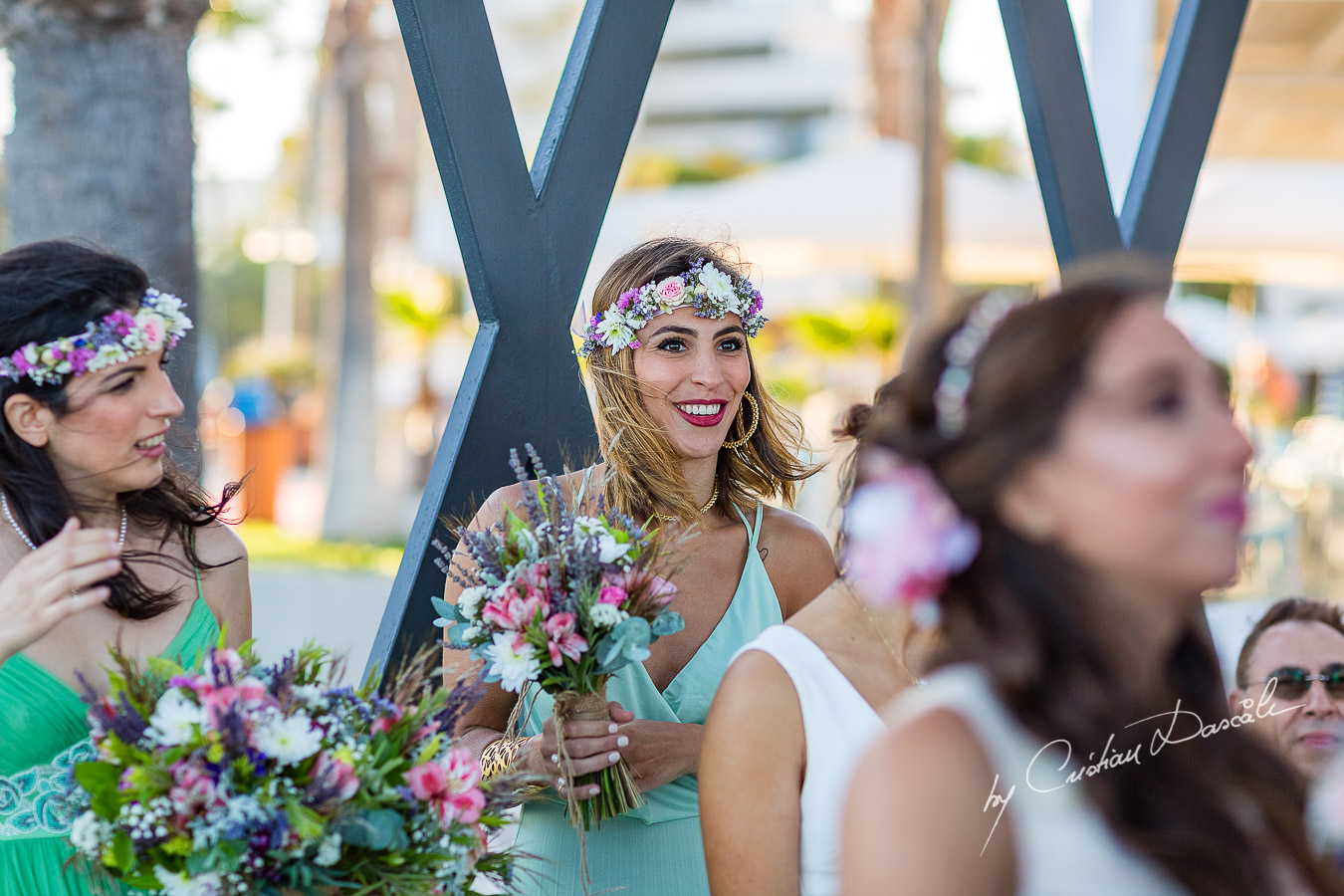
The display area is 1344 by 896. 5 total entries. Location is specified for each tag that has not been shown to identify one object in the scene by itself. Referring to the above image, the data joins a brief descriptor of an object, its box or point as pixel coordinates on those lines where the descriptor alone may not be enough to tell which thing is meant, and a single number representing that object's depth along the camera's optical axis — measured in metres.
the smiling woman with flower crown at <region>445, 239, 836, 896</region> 2.88
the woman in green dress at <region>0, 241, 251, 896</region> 2.45
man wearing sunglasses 3.16
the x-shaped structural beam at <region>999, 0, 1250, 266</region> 3.74
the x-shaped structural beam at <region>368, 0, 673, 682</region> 2.91
